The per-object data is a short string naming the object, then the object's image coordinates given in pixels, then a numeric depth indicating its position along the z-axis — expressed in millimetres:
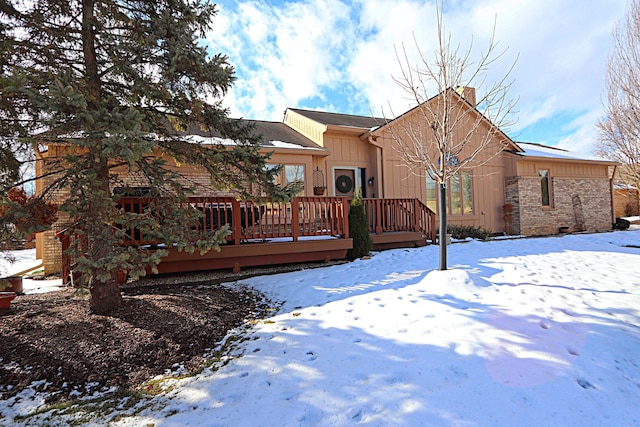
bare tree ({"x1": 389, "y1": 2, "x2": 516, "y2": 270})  4660
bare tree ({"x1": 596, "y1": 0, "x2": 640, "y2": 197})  9234
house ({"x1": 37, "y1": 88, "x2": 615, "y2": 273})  9492
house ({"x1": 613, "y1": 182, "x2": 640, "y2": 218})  19547
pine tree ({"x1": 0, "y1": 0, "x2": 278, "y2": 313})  2750
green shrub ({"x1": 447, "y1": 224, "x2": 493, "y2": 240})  10223
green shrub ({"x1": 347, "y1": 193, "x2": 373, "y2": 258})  7309
